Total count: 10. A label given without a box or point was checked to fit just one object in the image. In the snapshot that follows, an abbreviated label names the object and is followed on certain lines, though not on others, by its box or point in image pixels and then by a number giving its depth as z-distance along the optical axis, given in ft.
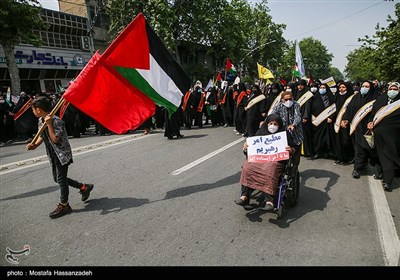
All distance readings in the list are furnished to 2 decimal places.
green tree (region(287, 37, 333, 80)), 309.42
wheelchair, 12.71
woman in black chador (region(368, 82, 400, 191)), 16.79
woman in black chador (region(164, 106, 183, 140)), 34.50
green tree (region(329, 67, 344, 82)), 596.58
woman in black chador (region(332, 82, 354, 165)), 21.80
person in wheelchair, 12.56
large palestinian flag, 14.60
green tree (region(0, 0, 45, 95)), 51.25
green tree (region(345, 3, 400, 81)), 39.93
